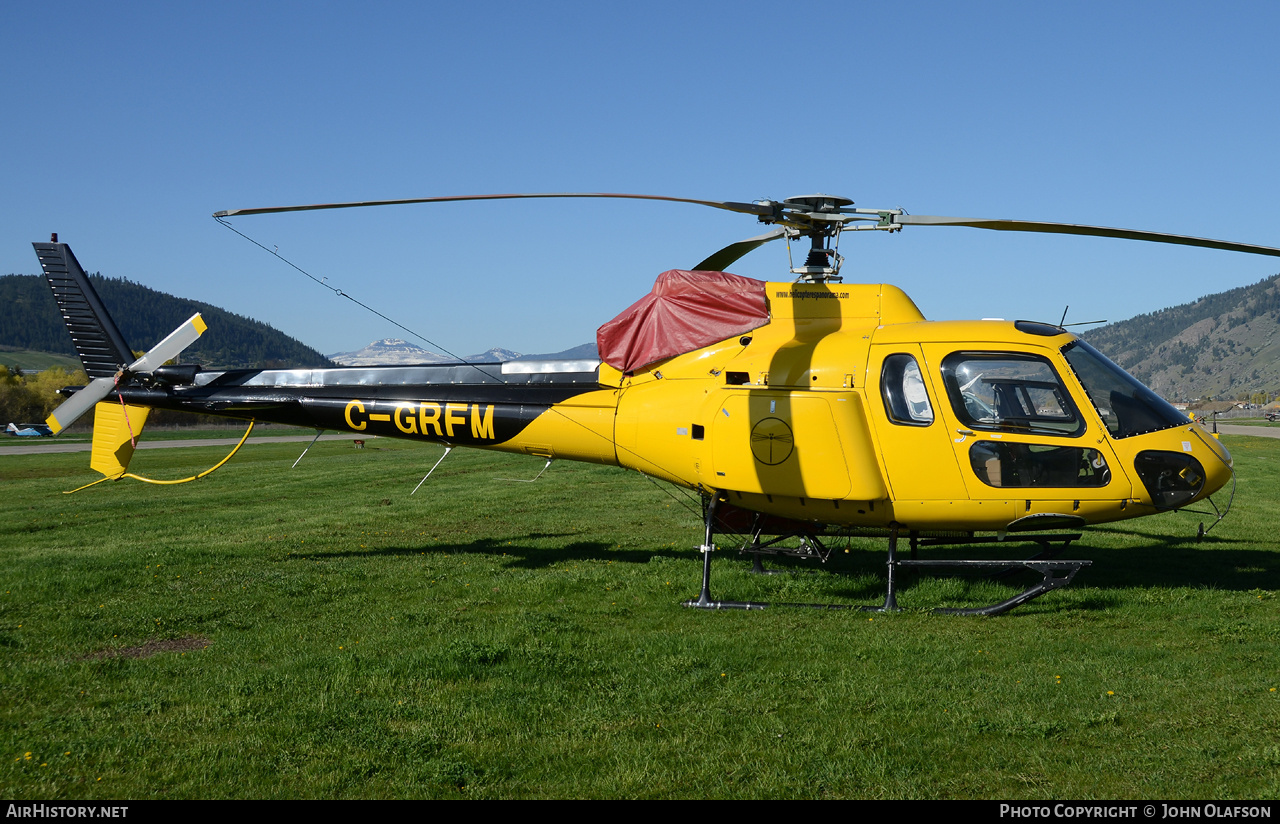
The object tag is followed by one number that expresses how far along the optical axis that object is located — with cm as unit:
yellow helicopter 852
